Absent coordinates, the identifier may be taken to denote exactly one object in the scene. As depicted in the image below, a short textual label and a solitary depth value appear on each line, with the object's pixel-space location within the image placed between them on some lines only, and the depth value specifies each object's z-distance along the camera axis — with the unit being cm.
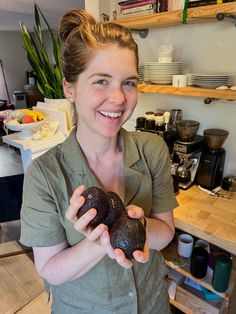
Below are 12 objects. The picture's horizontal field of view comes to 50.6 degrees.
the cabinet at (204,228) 117
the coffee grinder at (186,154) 151
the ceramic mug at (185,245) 142
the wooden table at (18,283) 184
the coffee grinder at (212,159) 148
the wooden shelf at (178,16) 113
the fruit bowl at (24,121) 160
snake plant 169
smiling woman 70
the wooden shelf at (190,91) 121
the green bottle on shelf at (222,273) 119
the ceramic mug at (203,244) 142
